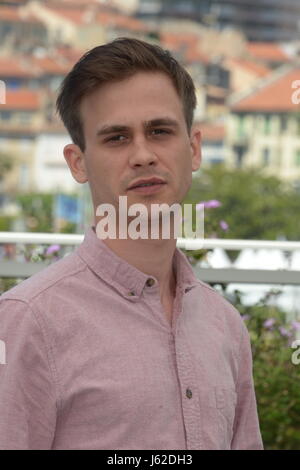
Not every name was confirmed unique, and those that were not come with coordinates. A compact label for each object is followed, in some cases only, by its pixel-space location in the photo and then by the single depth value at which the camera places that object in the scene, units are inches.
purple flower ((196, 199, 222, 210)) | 236.2
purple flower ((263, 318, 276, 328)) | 244.8
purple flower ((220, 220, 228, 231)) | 259.0
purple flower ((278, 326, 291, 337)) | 250.0
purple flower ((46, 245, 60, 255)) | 228.9
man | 83.4
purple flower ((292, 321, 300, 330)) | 244.3
